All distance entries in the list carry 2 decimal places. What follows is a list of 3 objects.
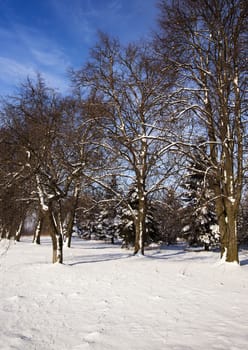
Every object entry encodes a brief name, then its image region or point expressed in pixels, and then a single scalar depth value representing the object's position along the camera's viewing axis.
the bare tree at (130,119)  14.09
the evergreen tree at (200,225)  24.41
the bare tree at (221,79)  9.99
